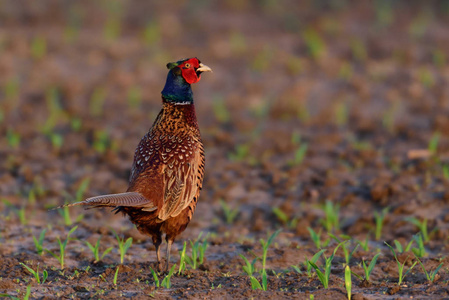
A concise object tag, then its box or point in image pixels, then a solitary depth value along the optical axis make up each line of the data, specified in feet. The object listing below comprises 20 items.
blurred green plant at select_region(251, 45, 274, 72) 73.33
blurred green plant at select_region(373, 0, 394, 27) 83.97
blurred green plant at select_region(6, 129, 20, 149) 57.98
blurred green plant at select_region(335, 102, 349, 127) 63.62
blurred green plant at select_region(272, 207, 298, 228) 45.96
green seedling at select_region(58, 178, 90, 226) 43.62
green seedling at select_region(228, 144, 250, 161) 57.00
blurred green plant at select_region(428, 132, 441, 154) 55.42
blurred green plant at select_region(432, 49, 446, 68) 72.09
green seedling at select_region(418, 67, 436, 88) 68.59
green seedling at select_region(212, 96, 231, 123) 64.49
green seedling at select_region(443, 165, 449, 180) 50.74
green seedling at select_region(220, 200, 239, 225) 46.92
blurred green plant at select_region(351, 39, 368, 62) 74.59
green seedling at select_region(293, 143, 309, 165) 55.21
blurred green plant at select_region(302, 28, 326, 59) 74.43
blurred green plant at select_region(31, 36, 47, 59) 73.92
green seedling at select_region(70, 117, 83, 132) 60.80
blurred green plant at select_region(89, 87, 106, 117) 65.05
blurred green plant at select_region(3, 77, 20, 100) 67.00
